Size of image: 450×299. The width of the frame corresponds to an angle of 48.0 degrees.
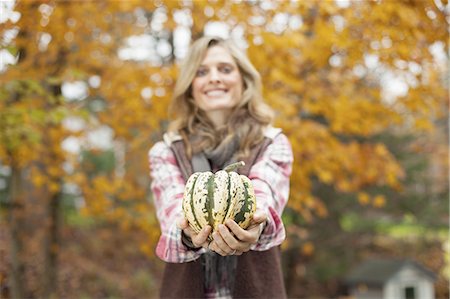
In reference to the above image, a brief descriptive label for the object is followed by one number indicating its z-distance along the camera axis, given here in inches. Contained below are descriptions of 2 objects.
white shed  323.9
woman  77.5
